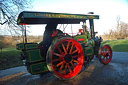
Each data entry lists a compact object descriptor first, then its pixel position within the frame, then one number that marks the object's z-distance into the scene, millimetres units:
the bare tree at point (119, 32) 23797
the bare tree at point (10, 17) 8455
